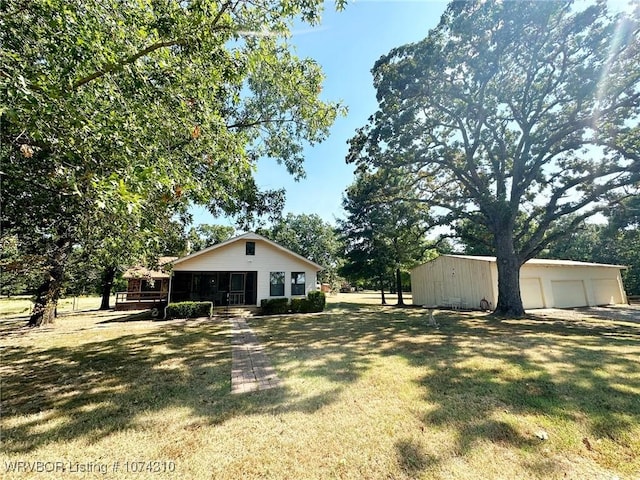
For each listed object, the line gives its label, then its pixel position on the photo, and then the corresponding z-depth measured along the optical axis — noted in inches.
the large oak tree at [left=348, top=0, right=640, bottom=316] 420.5
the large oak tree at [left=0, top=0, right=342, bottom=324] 126.0
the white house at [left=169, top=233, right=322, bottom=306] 669.3
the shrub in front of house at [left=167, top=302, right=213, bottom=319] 559.8
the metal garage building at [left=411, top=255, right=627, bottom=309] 692.1
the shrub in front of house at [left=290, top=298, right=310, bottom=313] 637.3
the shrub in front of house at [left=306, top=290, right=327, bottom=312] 644.1
